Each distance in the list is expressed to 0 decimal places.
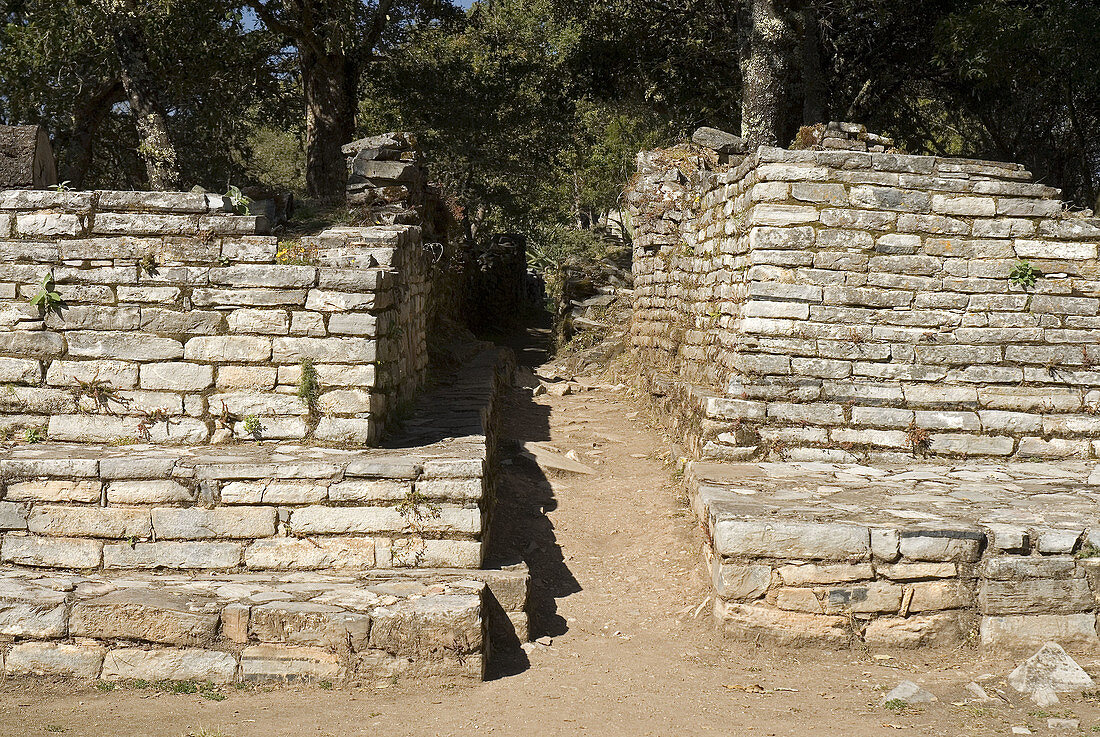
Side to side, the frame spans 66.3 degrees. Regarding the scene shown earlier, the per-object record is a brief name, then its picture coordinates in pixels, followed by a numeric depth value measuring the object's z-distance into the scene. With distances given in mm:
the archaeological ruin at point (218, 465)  4336
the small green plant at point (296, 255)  5414
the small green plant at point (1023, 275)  6395
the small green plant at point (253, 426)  5277
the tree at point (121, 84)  13273
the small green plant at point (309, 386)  5246
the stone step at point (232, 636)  4301
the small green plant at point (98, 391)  5277
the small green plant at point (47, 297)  5289
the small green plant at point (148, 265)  5359
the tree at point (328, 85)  14328
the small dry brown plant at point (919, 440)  6242
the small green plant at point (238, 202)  5715
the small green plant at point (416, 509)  4844
